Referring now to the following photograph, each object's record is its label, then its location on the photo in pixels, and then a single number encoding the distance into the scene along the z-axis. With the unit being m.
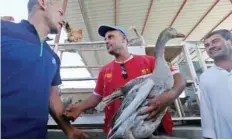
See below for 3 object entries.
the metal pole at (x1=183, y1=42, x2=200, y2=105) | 2.11
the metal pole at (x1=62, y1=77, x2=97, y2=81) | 2.25
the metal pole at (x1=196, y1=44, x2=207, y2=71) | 2.37
